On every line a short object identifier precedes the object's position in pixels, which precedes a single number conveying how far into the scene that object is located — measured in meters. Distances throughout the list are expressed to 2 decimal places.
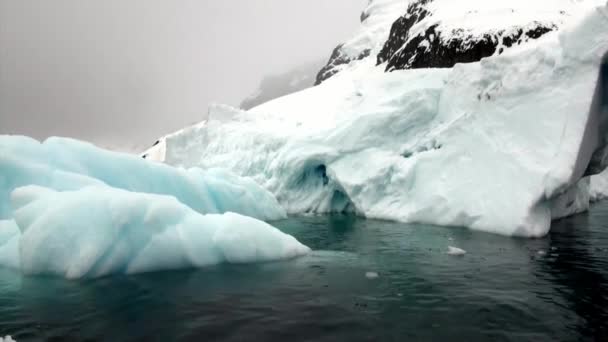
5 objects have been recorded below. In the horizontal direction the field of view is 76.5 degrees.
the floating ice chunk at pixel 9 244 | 8.11
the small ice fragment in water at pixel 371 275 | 6.82
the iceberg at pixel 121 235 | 7.12
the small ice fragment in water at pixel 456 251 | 8.38
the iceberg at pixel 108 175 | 9.75
